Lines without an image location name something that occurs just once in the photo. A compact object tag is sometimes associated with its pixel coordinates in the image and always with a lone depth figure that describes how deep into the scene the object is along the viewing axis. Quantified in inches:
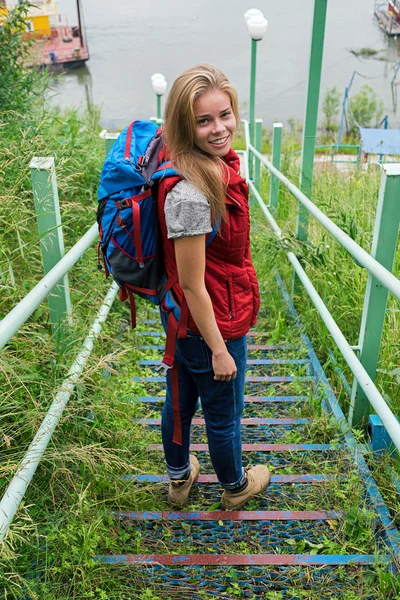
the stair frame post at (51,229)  79.8
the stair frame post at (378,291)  83.6
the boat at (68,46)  1281.6
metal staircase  74.1
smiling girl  60.6
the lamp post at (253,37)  326.3
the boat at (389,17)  1466.5
